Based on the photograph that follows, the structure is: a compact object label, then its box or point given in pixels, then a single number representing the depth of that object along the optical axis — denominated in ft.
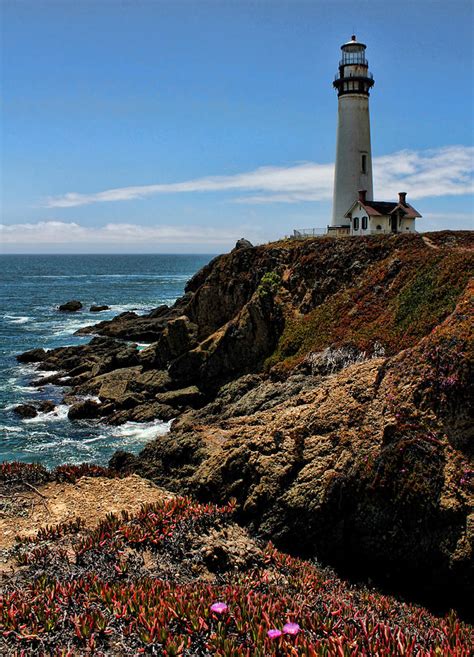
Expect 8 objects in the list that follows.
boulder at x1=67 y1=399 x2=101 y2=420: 102.63
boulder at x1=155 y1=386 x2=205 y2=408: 102.01
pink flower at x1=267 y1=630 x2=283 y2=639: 25.99
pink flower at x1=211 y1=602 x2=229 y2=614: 27.55
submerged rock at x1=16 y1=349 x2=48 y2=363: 151.94
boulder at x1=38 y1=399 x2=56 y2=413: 106.42
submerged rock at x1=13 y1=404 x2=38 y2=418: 103.19
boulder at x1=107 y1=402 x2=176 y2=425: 98.48
